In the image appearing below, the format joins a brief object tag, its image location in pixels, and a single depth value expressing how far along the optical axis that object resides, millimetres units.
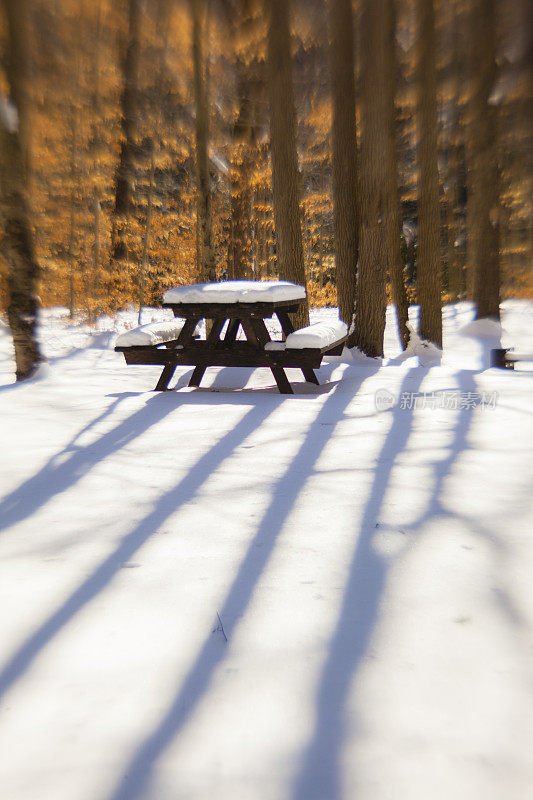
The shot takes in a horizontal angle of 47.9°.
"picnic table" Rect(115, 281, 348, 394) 5336
